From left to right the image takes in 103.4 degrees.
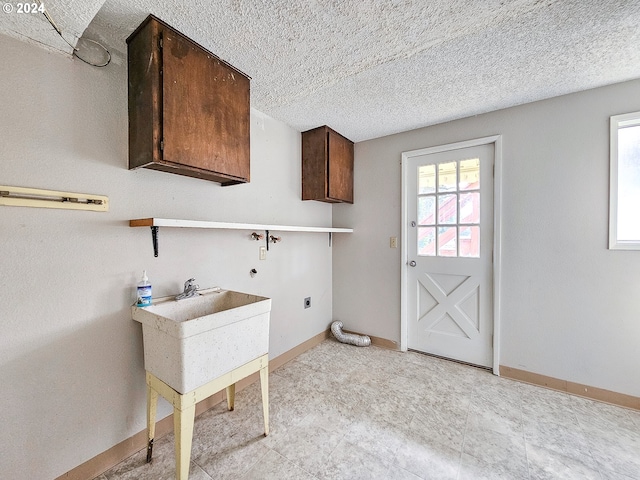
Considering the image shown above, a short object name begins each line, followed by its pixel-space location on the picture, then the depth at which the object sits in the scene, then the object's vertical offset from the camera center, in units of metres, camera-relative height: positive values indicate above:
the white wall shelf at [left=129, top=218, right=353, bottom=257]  1.32 +0.07
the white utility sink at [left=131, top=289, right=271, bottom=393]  1.18 -0.53
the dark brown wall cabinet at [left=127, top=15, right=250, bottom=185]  1.26 +0.72
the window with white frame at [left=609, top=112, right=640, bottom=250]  1.79 +0.35
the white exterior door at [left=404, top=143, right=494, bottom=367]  2.29 -0.18
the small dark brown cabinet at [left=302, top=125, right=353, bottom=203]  2.52 +0.72
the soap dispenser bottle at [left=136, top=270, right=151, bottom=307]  1.41 -0.33
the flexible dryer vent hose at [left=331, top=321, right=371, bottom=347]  2.78 -1.15
